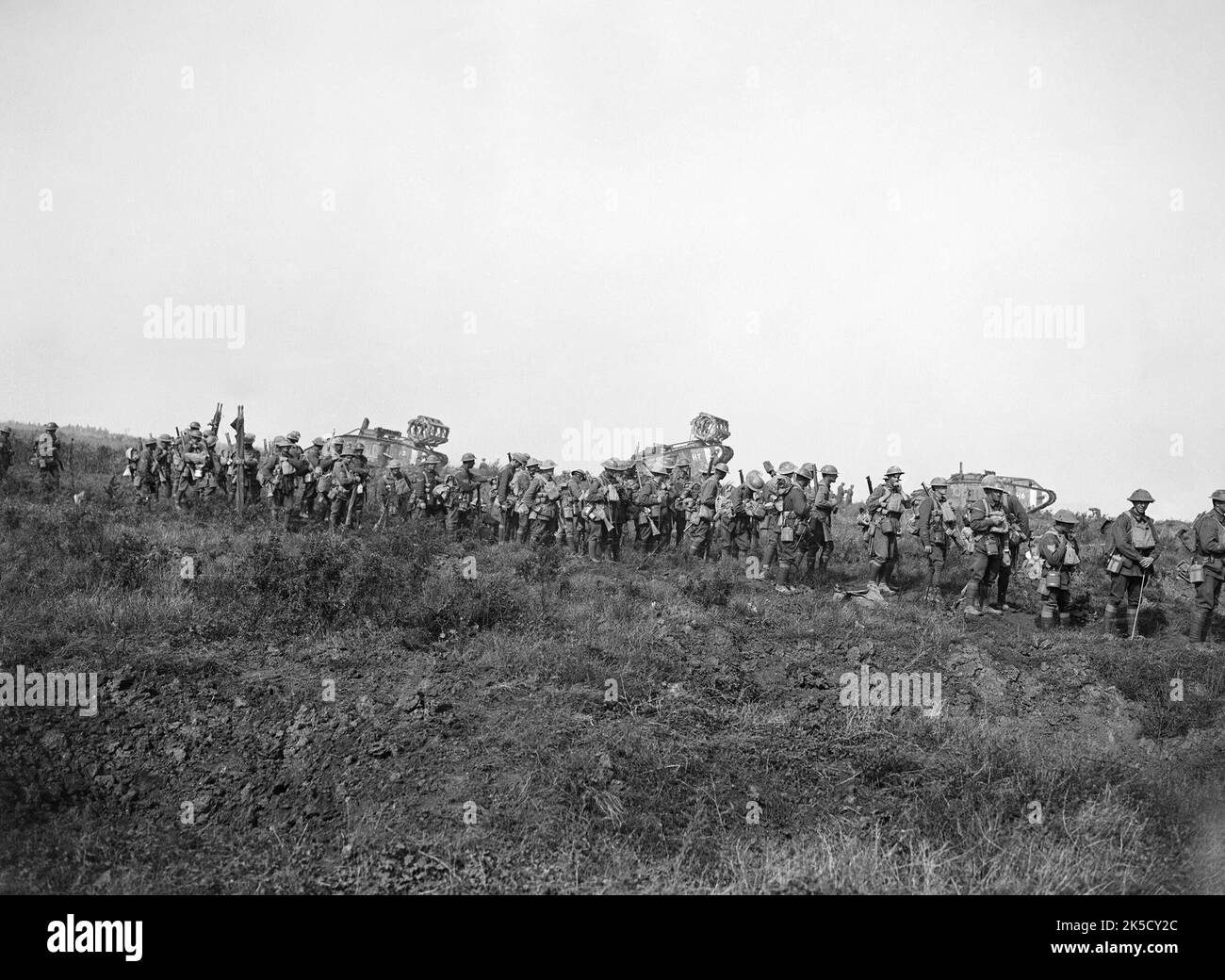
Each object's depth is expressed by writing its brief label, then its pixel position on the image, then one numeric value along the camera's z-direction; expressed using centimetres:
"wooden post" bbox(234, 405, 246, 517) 1723
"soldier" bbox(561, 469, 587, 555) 1712
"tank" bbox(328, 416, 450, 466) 3170
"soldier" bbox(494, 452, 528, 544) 1806
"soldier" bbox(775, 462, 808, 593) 1422
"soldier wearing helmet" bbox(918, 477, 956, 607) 1358
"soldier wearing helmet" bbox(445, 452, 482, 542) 1909
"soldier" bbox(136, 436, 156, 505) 2088
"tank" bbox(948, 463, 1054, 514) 2633
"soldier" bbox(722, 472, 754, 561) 1630
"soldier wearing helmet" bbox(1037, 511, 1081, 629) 1172
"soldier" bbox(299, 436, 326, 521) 1830
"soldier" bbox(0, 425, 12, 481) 2099
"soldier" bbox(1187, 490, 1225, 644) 1074
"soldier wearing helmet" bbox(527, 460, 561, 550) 1711
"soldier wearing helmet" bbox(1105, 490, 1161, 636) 1125
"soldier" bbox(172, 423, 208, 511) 2008
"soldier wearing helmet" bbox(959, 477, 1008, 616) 1254
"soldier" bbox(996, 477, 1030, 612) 1332
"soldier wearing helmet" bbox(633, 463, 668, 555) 1742
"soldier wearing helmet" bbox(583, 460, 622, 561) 1614
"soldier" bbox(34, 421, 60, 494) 1969
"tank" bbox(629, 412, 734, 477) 2880
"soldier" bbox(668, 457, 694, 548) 1802
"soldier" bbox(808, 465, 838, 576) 1484
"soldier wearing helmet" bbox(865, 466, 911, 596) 1367
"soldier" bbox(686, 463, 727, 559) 1605
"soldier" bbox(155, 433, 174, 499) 2123
